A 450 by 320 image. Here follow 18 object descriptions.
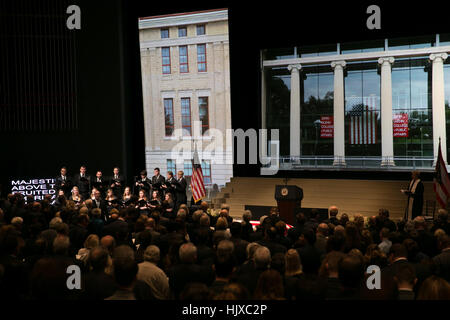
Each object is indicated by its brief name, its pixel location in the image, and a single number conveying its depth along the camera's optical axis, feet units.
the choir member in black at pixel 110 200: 39.51
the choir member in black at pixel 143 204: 38.39
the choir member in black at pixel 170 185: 42.78
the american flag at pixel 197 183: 45.29
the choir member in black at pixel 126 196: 40.61
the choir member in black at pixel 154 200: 39.45
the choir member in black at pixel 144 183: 43.72
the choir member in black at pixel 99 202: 38.39
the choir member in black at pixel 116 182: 44.66
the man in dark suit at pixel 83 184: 45.98
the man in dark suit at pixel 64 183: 45.36
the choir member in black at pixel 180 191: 43.94
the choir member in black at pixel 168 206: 29.99
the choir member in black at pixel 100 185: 43.95
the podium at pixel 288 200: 38.83
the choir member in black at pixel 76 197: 40.59
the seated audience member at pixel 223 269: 14.09
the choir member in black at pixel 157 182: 43.91
